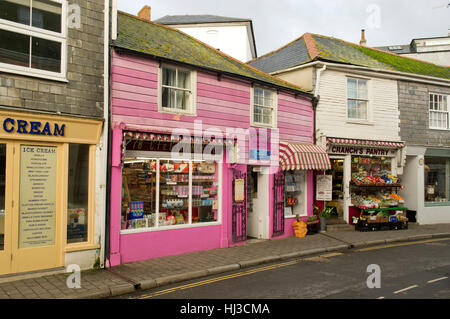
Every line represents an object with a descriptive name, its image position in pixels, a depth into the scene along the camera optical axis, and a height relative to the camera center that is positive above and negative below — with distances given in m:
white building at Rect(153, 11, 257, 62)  33.69 +13.24
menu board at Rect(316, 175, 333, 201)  14.53 -0.46
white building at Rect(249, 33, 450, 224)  15.23 +2.58
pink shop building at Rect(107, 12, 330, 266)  9.53 +0.80
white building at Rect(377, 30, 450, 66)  24.58 +10.13
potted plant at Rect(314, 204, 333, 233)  14.39 -1.55
